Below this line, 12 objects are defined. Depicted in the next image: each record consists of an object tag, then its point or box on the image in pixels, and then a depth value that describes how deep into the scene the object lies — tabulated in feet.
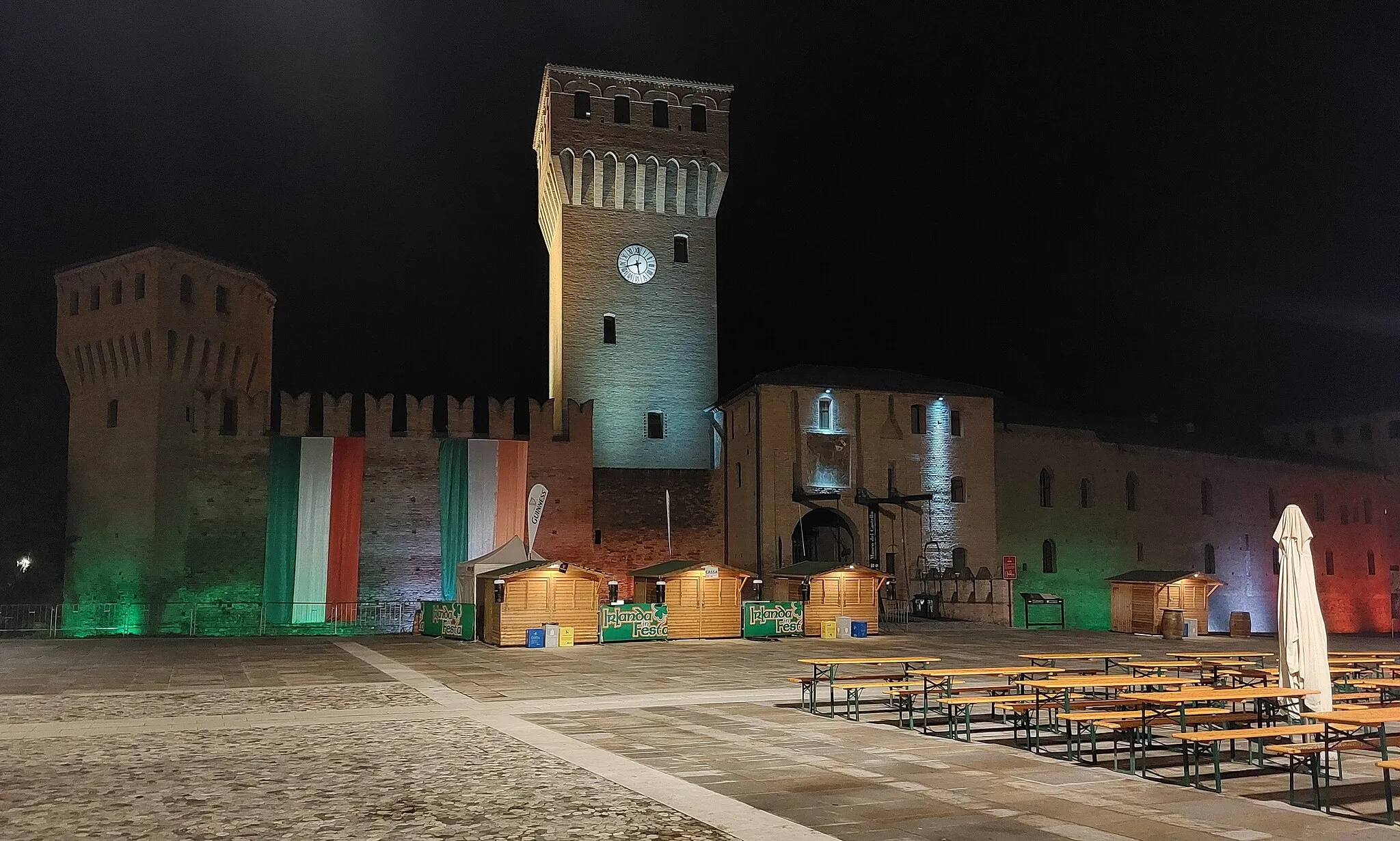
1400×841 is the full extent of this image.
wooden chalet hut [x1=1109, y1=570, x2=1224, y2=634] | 94.12
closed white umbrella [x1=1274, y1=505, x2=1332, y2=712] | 34.65
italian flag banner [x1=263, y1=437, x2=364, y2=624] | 108.78
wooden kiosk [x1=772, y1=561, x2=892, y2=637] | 92.38
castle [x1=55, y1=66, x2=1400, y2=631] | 110.32
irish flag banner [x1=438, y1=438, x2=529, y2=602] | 114.11
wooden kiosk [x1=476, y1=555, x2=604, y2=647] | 81.30
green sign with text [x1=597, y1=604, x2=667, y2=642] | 85.46
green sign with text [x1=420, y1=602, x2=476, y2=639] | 88.22
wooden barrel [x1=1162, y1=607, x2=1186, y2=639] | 89.61
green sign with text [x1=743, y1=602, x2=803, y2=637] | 90.43
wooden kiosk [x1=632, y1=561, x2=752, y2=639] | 88.94
